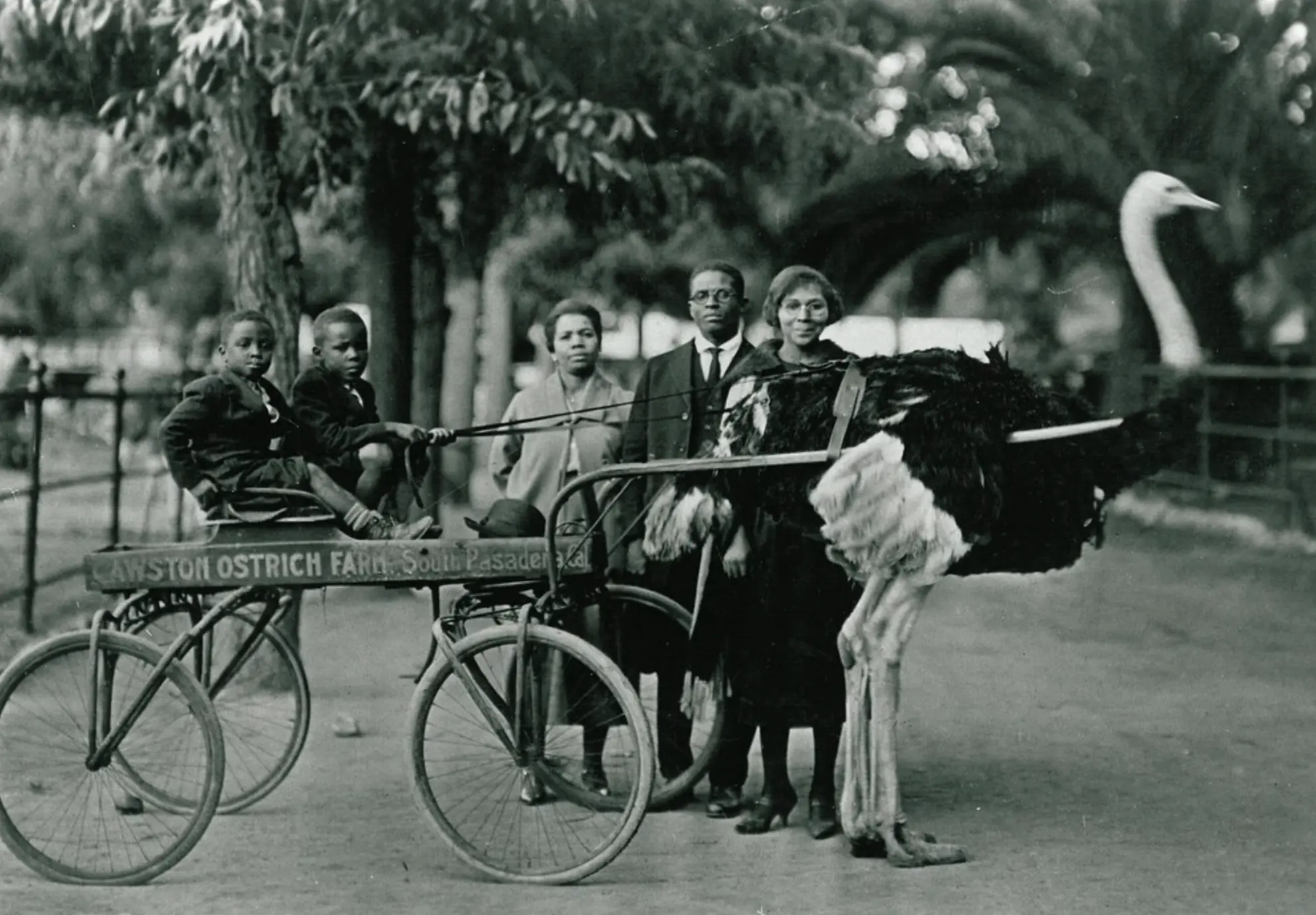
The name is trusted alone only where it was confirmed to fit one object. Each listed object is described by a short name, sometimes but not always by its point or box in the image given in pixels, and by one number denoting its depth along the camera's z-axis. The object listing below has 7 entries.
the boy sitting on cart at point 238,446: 5.45
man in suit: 6.10
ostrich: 5.17
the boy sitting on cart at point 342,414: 5.67
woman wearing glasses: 5.75
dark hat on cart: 5.86
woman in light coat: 6.36
